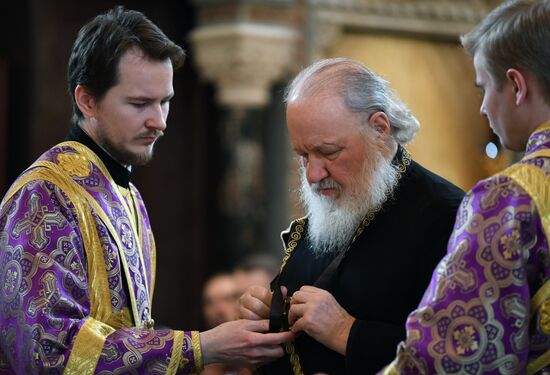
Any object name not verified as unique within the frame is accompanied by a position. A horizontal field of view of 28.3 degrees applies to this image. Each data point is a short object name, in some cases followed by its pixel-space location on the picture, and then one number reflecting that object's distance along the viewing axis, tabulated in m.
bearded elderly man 2.92
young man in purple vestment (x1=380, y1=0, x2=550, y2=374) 2.37
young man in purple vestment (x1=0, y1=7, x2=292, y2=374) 2.98
